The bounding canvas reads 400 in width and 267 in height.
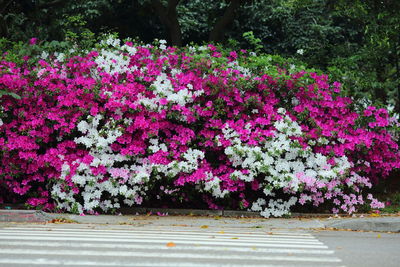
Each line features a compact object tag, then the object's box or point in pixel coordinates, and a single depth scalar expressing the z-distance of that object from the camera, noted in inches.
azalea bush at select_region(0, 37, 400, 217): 369.1
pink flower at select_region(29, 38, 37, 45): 422.6
